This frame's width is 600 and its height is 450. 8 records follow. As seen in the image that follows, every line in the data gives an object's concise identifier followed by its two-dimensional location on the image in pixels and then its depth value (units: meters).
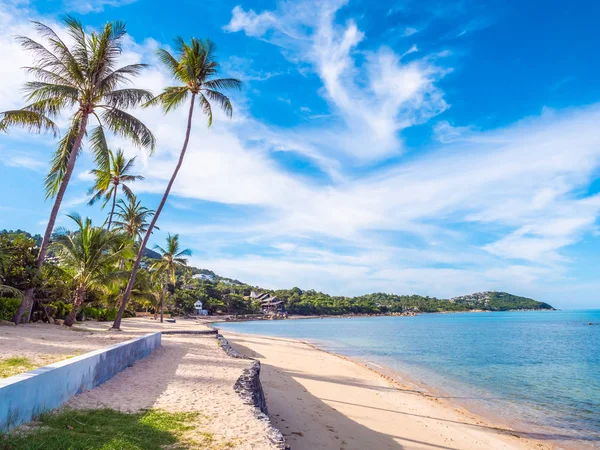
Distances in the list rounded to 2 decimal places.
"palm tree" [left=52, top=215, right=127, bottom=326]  17.48
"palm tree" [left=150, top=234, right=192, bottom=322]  35.12
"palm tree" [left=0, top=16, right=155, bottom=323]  14.35
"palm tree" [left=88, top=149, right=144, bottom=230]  26.59
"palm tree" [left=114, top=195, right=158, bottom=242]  31.53
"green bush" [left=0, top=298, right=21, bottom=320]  15.25
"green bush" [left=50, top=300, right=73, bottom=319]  19.92
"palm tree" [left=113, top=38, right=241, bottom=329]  17.73
